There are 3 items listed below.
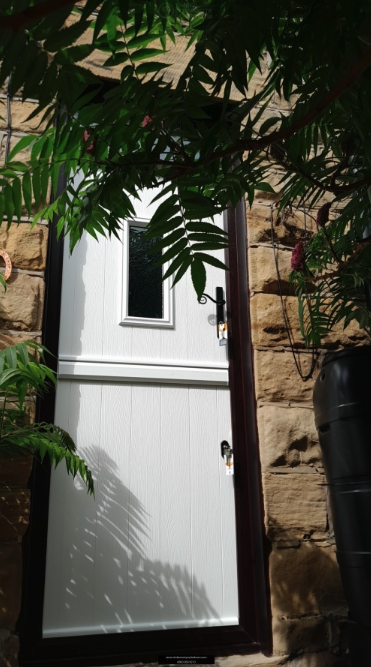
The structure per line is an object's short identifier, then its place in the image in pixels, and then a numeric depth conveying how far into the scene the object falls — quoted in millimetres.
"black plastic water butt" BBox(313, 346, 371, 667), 1714
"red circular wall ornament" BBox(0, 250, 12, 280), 2162
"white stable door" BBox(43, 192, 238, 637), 2045
